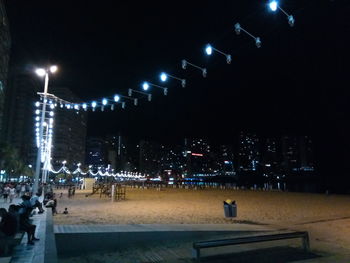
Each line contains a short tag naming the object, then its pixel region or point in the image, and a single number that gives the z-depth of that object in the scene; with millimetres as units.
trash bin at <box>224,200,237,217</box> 16031
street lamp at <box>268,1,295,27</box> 8948
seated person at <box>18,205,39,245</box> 8414
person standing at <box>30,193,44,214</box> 13695
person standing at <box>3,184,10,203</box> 23320
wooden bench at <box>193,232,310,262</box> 7430
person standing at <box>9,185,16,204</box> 22609
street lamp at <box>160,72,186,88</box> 14539
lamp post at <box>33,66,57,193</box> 17448
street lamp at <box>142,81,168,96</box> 15875
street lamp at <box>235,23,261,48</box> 10203
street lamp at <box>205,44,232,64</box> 11812
